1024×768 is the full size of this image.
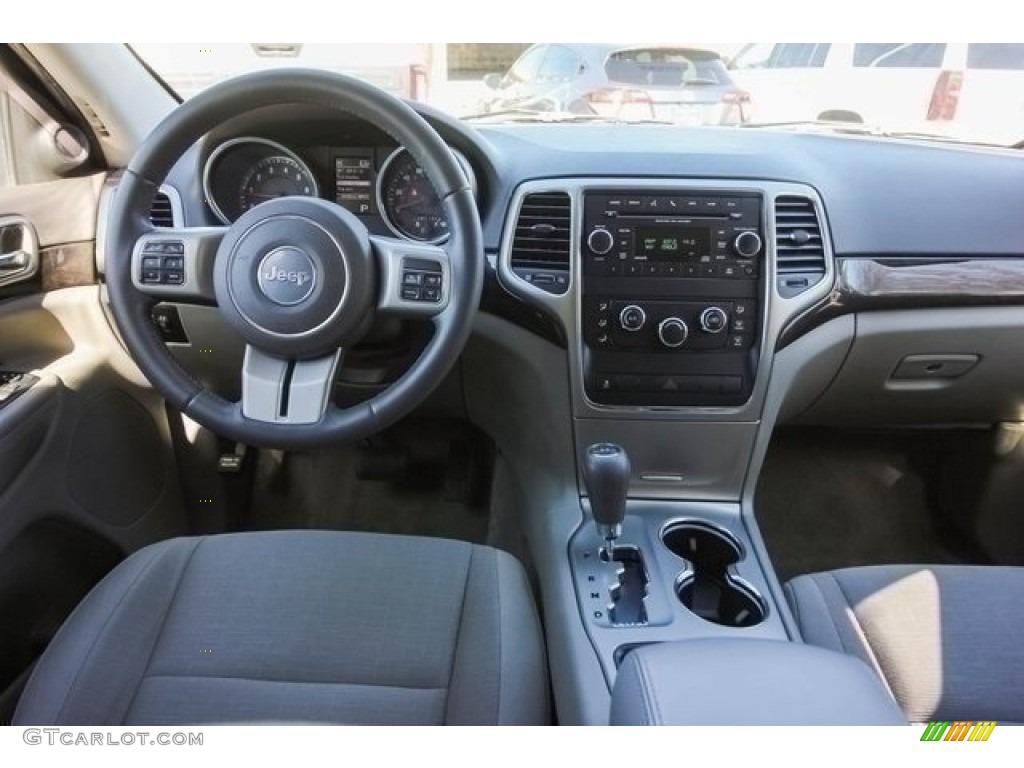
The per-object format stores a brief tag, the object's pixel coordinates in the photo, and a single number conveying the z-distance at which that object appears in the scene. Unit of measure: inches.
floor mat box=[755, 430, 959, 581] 83.7
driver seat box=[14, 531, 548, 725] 42.2
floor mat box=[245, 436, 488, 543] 84.9
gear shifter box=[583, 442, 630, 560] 55.7
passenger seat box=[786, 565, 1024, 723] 43.8
